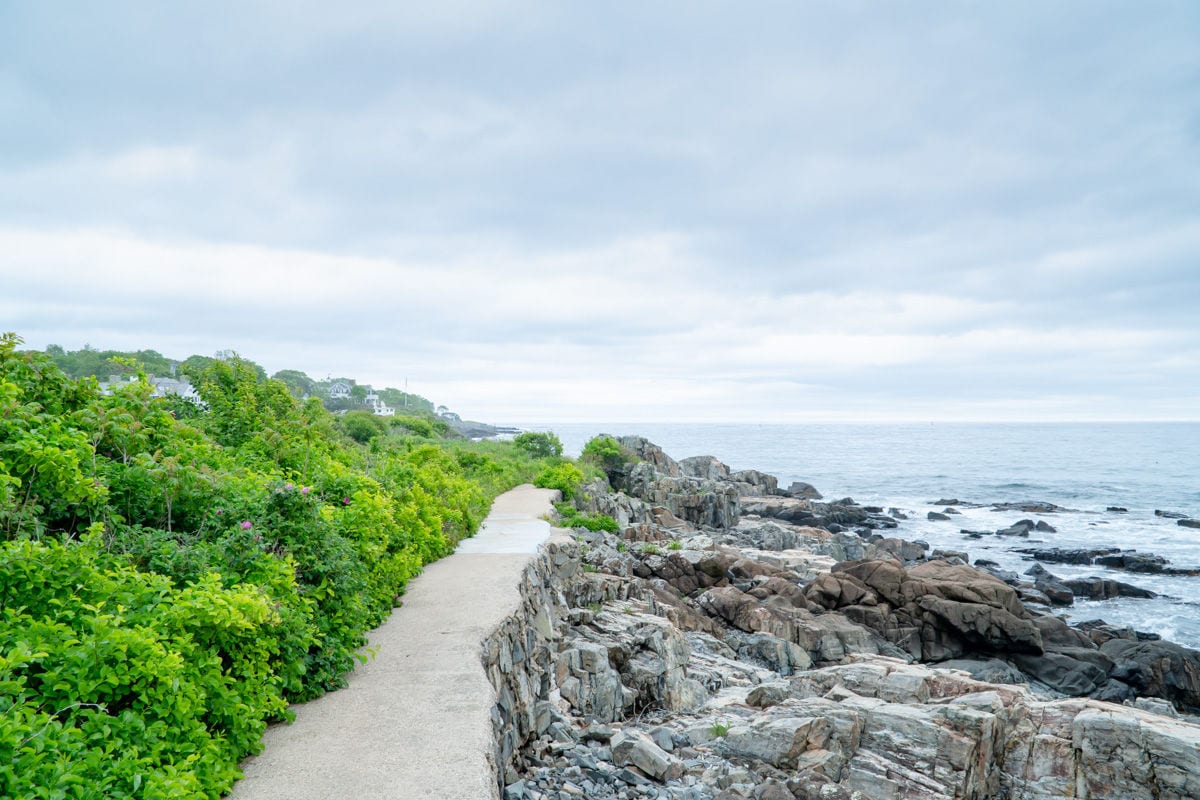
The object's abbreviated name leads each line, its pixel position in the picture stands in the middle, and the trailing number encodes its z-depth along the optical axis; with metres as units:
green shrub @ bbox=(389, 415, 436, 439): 46.62
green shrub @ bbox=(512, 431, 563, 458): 42.31
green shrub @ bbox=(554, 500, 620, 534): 22.88
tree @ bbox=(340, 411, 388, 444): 41.50
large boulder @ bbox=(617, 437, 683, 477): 46.28
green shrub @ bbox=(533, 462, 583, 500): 29.16
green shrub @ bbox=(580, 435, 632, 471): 40.94
